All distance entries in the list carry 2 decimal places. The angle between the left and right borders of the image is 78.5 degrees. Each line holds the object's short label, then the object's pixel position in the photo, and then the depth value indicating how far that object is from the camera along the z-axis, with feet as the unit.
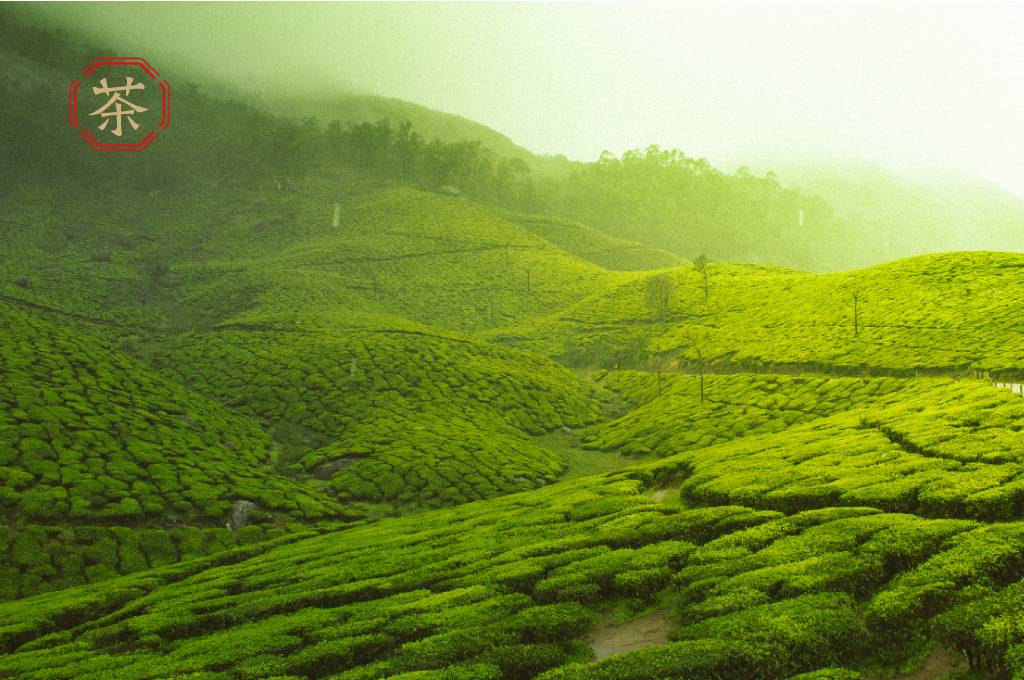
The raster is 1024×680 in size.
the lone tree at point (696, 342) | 317.26
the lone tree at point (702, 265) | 427.74
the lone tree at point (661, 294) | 406.23
